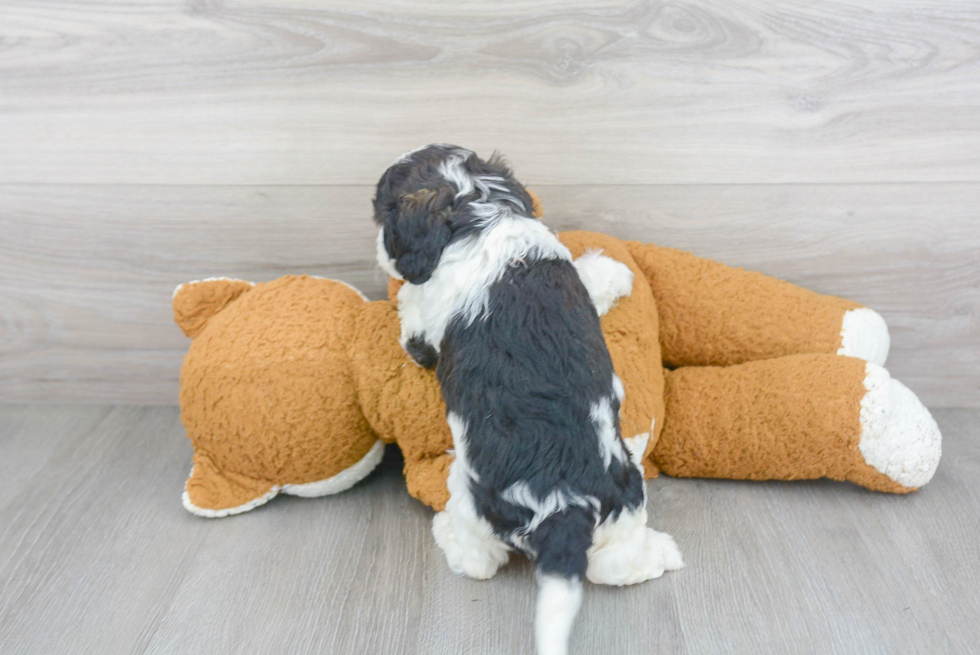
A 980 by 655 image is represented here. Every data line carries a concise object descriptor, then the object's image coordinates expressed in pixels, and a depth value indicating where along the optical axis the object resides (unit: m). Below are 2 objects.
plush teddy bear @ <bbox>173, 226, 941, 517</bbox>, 1.51
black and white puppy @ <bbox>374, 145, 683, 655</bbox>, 1.22
